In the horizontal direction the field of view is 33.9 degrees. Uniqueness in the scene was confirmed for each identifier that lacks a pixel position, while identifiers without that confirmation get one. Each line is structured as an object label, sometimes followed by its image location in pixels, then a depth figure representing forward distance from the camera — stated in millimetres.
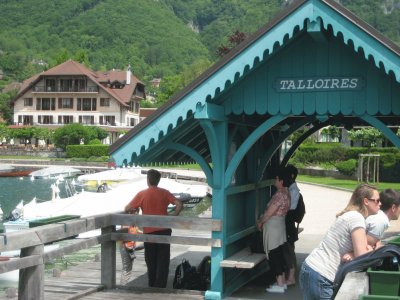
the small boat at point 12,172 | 67812
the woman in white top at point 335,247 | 5648
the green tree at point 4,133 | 103000
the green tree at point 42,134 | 99500
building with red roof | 108250
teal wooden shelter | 8508
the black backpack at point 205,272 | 10094
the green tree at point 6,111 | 135250
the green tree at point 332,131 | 58641
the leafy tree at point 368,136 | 50688
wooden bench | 8906
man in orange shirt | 9781
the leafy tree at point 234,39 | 68438
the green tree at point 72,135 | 91875
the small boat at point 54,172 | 63812
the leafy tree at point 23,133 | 102188
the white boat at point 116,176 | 42938
